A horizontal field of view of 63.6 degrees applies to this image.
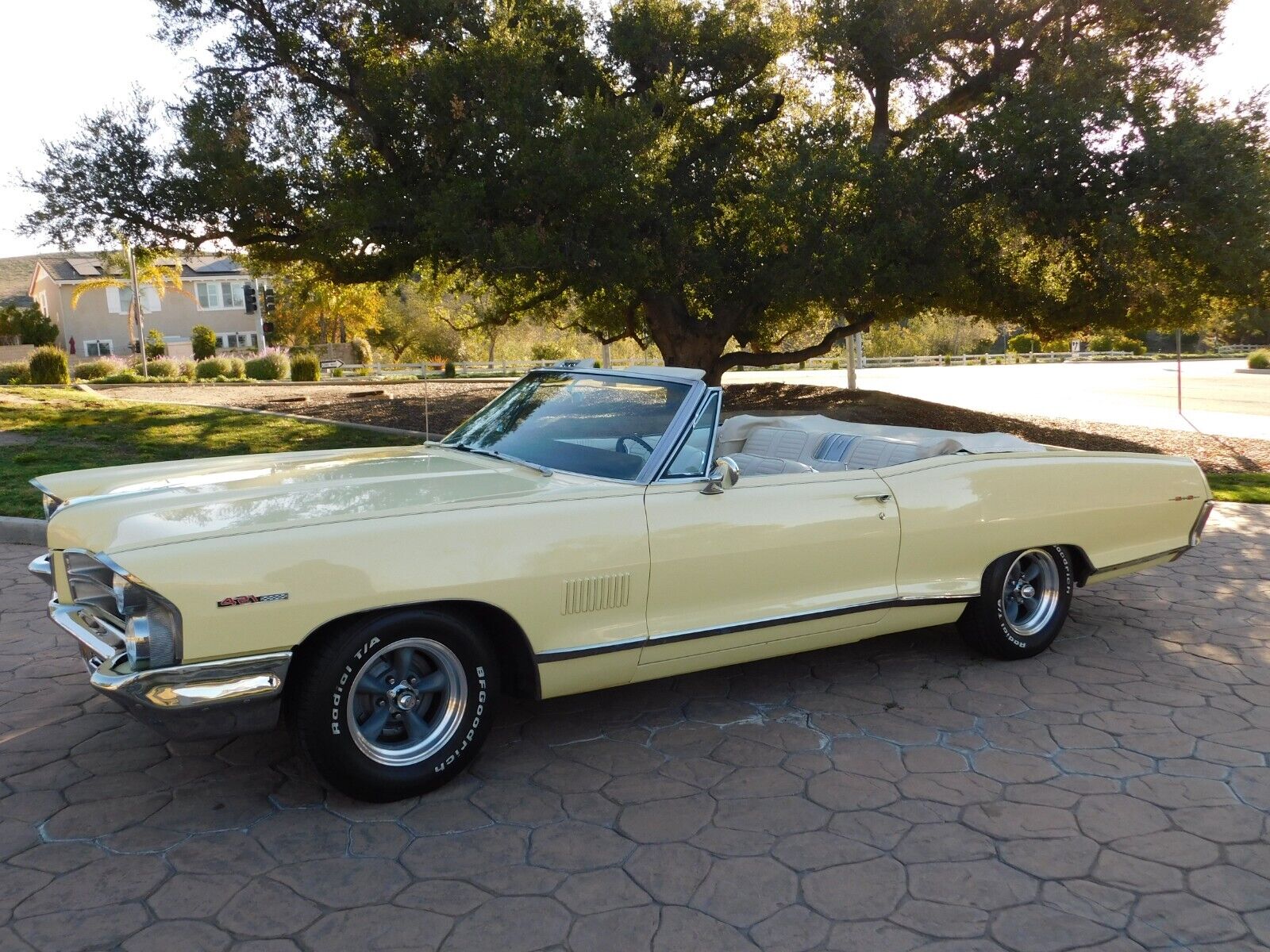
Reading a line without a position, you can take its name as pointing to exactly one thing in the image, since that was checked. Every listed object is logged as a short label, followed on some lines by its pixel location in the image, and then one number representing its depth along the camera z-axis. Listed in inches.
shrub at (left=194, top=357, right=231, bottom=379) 1189.7
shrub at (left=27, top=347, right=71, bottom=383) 885.2
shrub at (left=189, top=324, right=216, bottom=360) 1584.6
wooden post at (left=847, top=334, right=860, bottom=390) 806.5
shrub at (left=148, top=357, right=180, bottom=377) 1186.6
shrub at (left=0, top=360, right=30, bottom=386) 908.6
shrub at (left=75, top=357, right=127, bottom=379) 1148.5
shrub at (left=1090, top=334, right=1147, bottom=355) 2257.6
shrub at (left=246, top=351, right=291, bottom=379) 1227.9
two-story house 2098.9
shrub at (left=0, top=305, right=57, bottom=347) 1733.5
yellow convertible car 121.6
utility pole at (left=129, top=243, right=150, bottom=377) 1185.4
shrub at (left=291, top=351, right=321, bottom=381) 1195.9
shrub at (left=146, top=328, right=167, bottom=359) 1691.7
